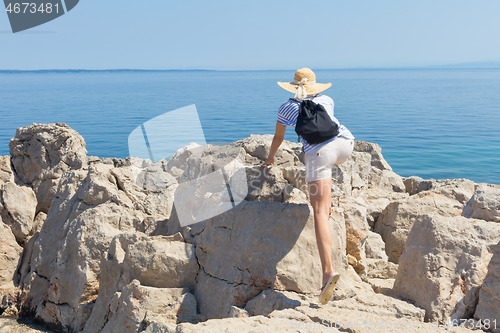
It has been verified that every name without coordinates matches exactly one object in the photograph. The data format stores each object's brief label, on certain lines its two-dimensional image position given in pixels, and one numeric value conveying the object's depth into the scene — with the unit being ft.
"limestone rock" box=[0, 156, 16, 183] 27.94
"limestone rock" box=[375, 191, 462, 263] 20.47
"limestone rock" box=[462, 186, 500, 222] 16.89
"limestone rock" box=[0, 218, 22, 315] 22.68
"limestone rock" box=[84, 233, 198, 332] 16.03
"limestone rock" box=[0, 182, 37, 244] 25.84
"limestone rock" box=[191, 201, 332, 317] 15.16
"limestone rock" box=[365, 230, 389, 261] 19.21
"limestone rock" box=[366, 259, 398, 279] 17.95
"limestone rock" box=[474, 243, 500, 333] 13.17
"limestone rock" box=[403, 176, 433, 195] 26.85
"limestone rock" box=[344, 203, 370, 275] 17.42
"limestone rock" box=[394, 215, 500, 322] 14.20
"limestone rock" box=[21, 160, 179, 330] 19.56
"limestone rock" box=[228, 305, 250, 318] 13.97
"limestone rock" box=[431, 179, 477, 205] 21.49
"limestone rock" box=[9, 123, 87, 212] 27.91
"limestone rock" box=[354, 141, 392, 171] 30.12
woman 14.11
